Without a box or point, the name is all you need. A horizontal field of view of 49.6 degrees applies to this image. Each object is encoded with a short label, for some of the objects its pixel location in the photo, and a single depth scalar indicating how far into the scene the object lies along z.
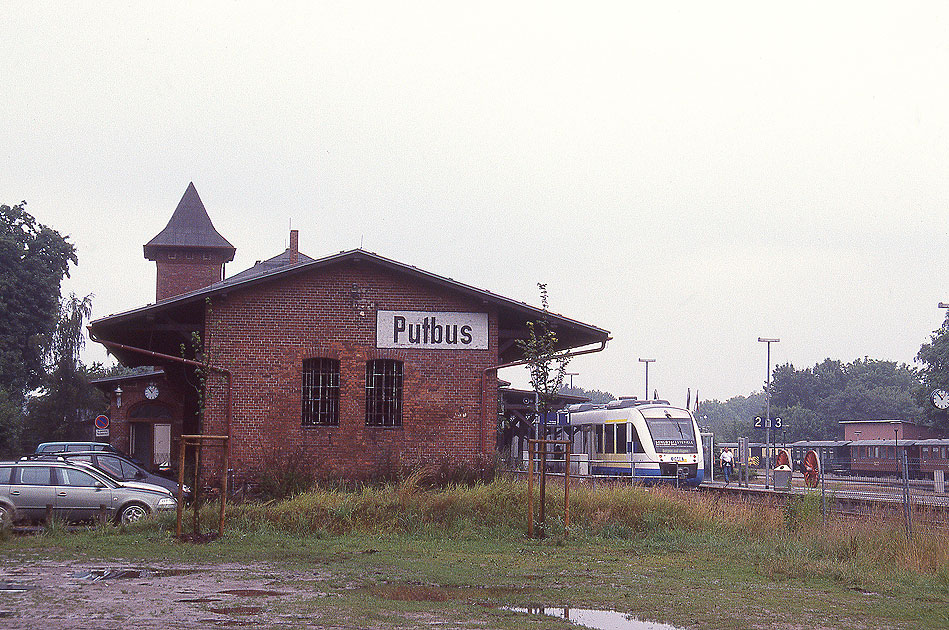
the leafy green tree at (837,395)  102.75
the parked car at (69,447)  31.23
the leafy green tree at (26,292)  51.75
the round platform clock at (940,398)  25.55
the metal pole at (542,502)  16.99
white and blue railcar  33.66
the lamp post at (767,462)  36.19
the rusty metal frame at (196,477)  15.86
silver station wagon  19.33
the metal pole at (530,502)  16.77
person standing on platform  43.79
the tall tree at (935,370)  66.31
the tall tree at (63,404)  47.75
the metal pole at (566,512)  16.94
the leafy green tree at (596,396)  182.06
